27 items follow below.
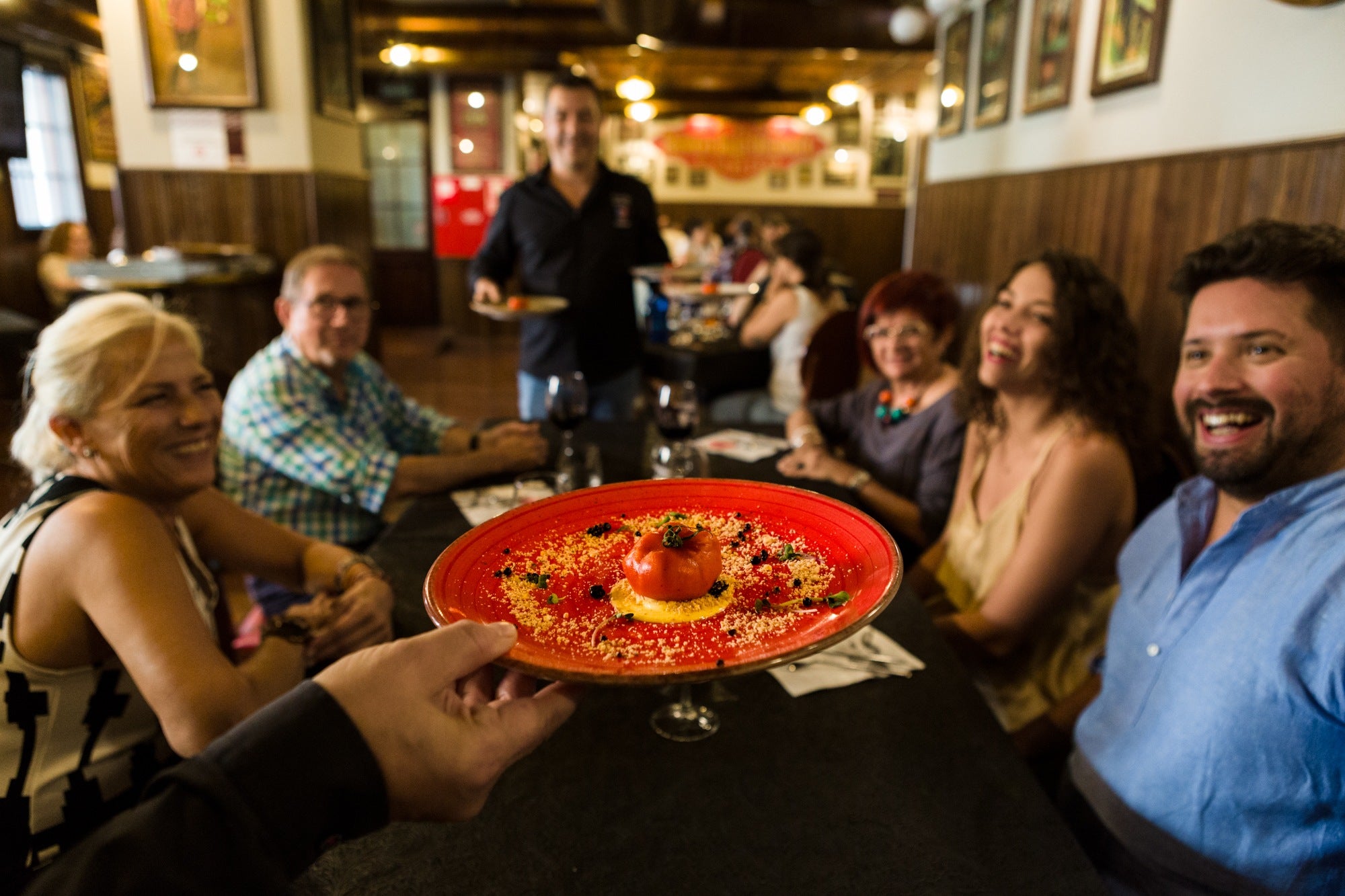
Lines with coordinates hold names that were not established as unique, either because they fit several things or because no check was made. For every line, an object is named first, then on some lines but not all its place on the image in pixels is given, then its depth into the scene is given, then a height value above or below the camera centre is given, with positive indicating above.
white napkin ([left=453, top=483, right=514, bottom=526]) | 1.89 -0.59
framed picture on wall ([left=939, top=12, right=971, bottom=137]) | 5.54 +1.28
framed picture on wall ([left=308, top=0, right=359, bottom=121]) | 5.01 +1.24
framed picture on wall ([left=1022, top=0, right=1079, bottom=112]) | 3.81 +1.01
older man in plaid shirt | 2.09 -0.49
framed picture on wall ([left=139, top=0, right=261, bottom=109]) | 4.58 +1.10
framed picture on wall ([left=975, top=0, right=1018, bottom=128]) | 4.61 +1.17
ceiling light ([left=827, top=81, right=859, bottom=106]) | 11.00 +2.23
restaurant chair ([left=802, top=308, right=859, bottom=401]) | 4.02 -0.49
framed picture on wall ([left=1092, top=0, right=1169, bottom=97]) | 2.97 +0.84
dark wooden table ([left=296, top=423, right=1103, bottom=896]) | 0.84 -0.62
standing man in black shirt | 3.27 -0.02
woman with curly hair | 1.72 -0.51
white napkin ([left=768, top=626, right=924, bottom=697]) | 1.19 -0.60
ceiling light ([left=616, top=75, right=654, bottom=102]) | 9.48 +1.96
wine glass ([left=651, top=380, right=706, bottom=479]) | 1.84 -0.38
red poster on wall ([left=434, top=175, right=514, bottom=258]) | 10.35 +0.57
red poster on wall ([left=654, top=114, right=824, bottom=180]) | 13.48 +1.87
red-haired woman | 2.25 -0.50
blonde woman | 1.13 -0.49
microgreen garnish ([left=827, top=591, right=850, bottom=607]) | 0.75 -0.31
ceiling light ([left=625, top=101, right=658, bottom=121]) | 12.72 +2.25
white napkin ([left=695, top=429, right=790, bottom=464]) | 2.37 -0.55
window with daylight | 8.11 +0.89
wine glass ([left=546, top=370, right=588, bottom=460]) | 2.02 -0.35
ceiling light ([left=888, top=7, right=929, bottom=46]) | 6.43 +1.85
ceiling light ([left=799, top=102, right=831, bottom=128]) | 12.66 +2.25
